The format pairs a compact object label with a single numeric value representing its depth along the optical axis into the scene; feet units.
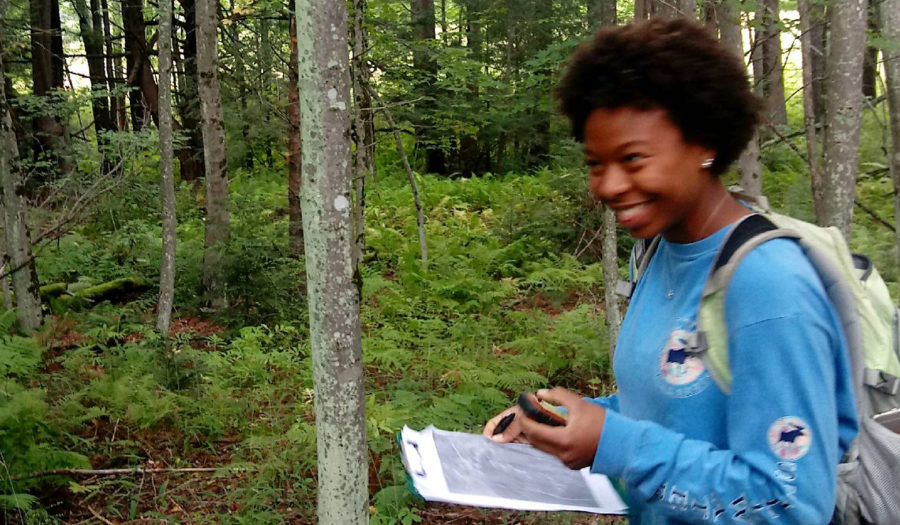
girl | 3.63
